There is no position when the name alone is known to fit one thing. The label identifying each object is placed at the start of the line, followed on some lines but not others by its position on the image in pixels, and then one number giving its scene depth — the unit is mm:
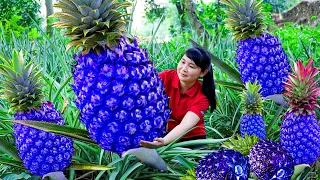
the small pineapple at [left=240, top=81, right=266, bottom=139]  1742
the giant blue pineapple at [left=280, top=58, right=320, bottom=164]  1433
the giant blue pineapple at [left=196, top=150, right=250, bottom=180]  1145
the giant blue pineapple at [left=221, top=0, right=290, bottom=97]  1863
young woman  1997
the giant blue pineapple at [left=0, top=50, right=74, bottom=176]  1480
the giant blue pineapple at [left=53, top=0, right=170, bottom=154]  1378
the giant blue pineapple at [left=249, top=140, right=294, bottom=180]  1310
